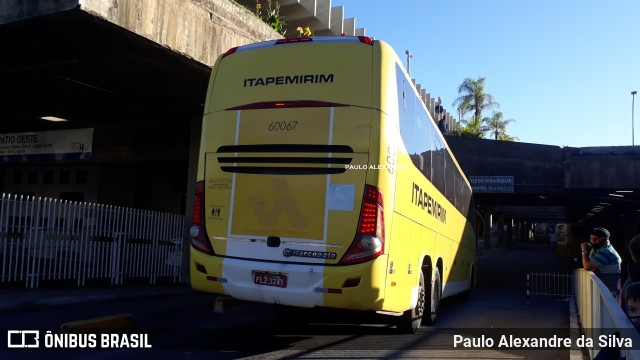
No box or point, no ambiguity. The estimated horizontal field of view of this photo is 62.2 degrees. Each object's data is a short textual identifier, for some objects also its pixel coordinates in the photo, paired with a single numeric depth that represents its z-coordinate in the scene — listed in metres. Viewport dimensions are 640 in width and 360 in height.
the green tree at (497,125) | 60.91
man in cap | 8.63
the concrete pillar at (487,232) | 54.58
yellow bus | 6.38
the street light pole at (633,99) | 69.03
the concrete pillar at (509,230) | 76.43
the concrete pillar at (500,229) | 65.67
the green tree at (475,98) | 58.72
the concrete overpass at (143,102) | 10.02
